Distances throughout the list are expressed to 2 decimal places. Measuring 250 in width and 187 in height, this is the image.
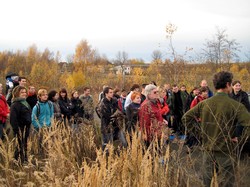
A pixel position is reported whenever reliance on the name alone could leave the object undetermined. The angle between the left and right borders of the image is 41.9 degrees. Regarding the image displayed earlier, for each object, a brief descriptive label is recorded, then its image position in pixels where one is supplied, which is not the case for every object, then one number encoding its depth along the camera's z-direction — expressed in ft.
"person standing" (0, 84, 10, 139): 22.22
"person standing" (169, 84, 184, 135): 31.48
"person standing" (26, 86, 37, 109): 26.06
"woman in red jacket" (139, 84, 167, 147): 14.70
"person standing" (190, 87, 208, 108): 22.67
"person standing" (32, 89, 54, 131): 22.04
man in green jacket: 10.92
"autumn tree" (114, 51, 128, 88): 124.36
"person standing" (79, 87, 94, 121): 29.07
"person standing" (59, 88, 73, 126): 28.42
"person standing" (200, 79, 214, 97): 24.60
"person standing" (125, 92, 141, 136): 17.44
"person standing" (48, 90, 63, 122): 24.98
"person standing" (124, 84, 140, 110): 25.51
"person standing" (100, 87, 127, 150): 20.42
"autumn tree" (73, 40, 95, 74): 174.79
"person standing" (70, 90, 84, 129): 30.02
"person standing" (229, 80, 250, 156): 22.39
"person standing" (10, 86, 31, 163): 19.34
